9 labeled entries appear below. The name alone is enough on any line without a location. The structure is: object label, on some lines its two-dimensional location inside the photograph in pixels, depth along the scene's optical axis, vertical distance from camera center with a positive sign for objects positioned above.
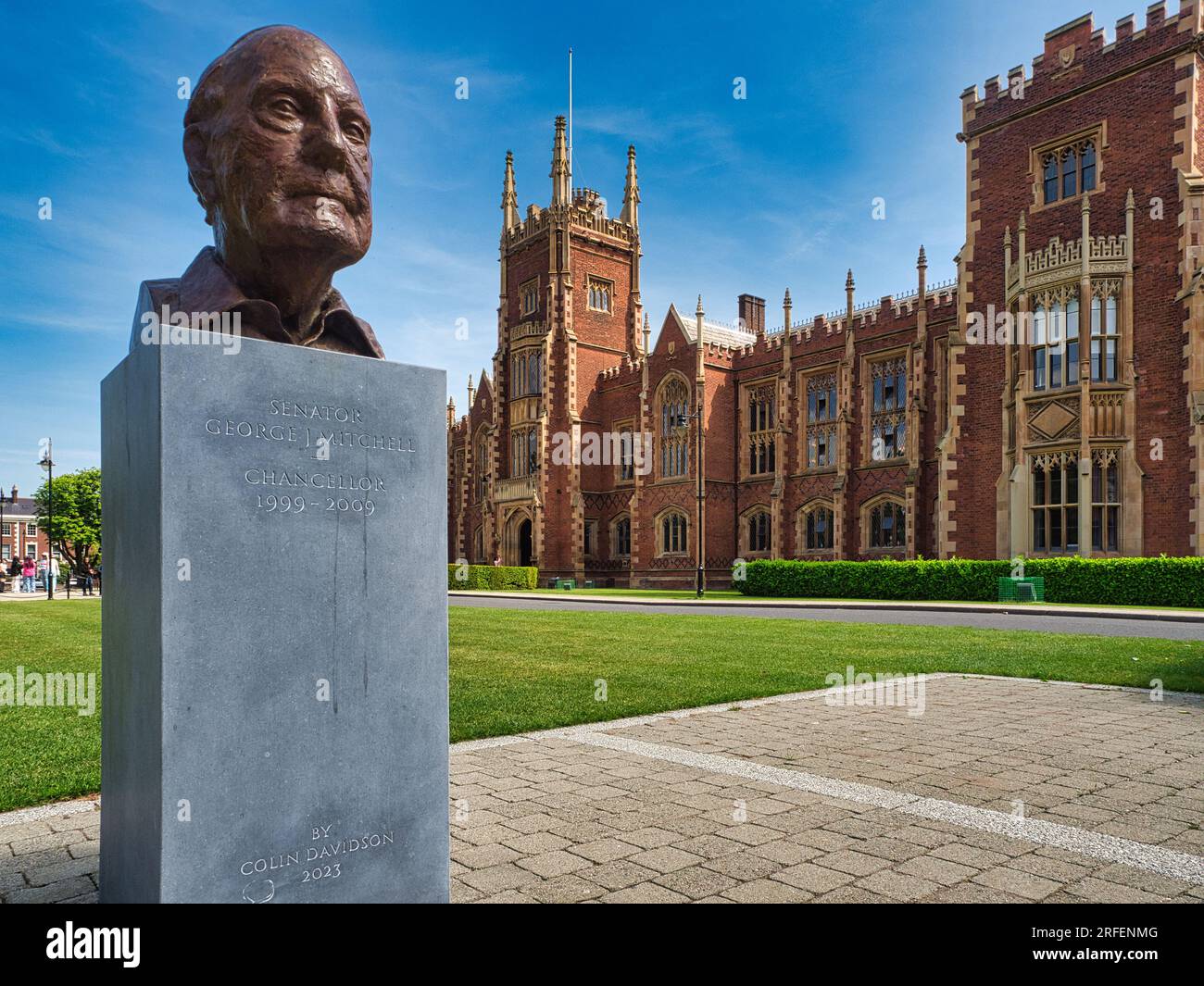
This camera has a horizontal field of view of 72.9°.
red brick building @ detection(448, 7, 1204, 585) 23.39 +5.30
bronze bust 3.31 +1.39
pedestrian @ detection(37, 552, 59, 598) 36.06 -3.03
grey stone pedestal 2.77 -0.44
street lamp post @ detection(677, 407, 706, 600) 31.44 +3.20
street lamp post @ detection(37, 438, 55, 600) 36.00 +2.03
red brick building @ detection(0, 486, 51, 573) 106.56 -2.99
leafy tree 65.62 -0.56
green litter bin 23.06 -2.22
